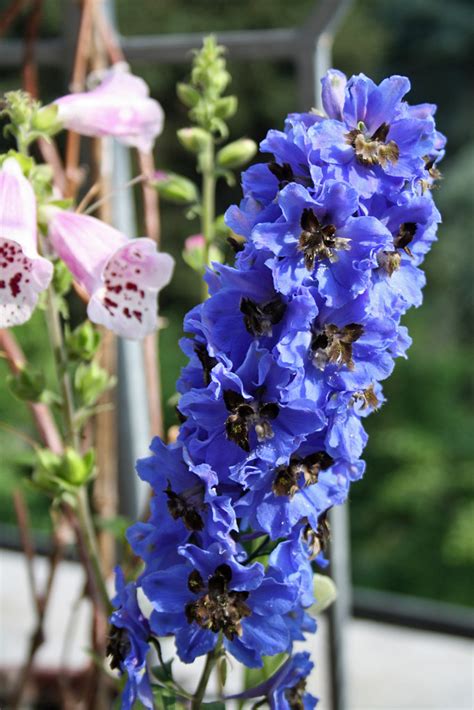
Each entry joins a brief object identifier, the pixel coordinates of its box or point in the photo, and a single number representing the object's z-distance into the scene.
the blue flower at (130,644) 0.93
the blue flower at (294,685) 0.96
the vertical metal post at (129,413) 1.29
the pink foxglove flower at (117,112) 1.01
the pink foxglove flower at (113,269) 0.97
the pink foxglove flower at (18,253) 0.94
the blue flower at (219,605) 0.91
